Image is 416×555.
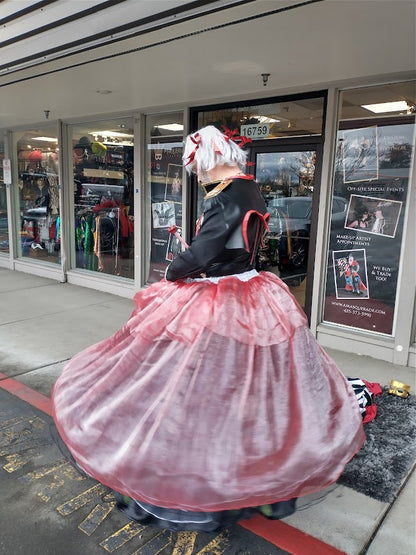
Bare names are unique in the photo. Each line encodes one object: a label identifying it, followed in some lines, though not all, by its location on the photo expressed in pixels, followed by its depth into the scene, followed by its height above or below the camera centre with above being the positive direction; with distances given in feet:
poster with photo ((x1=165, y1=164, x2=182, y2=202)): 20.71 +0.23
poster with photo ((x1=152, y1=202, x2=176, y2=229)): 21.29 -1.21
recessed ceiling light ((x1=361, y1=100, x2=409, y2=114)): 14.13 +2.78
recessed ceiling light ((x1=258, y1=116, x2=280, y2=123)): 17.40 +2.77
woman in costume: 6.66 -3.31
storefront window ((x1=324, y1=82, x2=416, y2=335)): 14.30 -0.21
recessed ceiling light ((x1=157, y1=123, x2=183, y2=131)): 20.40 +2.84
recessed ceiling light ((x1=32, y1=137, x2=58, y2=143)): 26.76 +2.80
